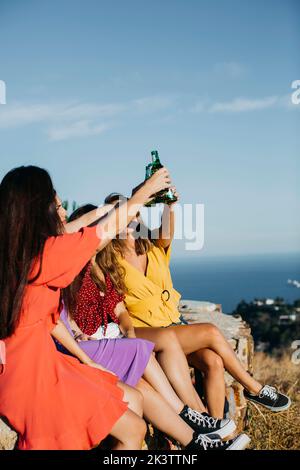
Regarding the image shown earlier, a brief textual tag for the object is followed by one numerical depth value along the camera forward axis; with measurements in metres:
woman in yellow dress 3.60
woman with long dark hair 2.42
